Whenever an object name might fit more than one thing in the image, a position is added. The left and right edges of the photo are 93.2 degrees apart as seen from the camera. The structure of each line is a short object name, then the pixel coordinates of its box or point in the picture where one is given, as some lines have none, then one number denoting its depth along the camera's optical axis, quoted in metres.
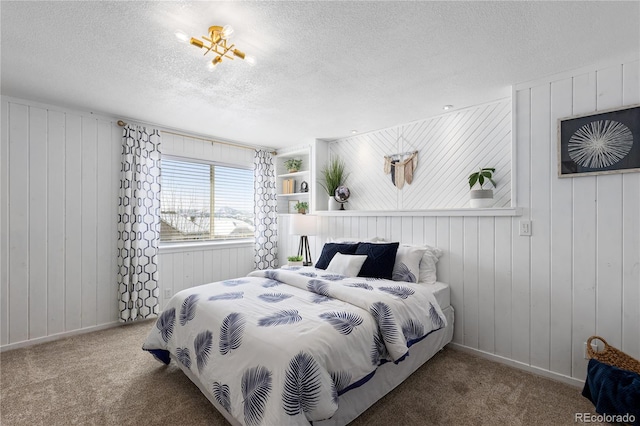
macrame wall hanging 3.49
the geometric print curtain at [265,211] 4.66
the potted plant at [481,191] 2.76
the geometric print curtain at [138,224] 3.38
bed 1.46
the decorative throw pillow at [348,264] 2.96
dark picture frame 2.06
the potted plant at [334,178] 4.13
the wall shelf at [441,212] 2.56
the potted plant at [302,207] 4.48
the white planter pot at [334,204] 4.12
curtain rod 3.39
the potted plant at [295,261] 3.99
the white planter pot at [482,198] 2.76
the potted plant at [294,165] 4.66
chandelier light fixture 1.71
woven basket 1.94
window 3.96
